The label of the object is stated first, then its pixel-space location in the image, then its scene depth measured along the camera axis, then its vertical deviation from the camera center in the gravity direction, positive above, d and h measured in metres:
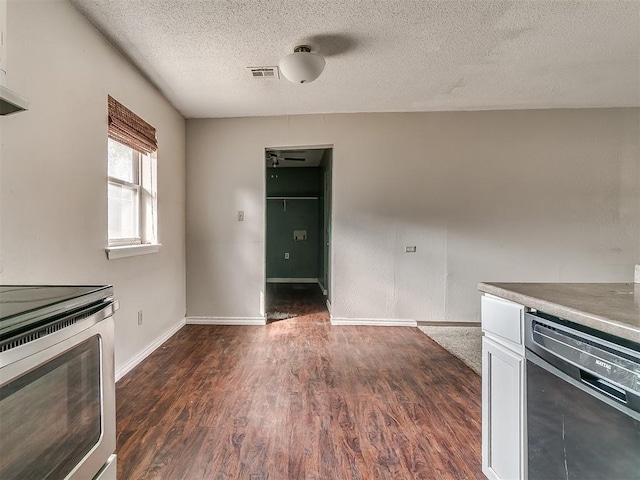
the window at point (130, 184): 2.33 +0.46
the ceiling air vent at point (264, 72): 2.59 +1.42
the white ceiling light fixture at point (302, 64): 2.24 +1.29
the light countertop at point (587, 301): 0.72 -0.19
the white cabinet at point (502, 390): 1.06 -0.56
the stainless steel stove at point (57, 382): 0.68 -0.38
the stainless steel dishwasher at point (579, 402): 0.69 -0.43
